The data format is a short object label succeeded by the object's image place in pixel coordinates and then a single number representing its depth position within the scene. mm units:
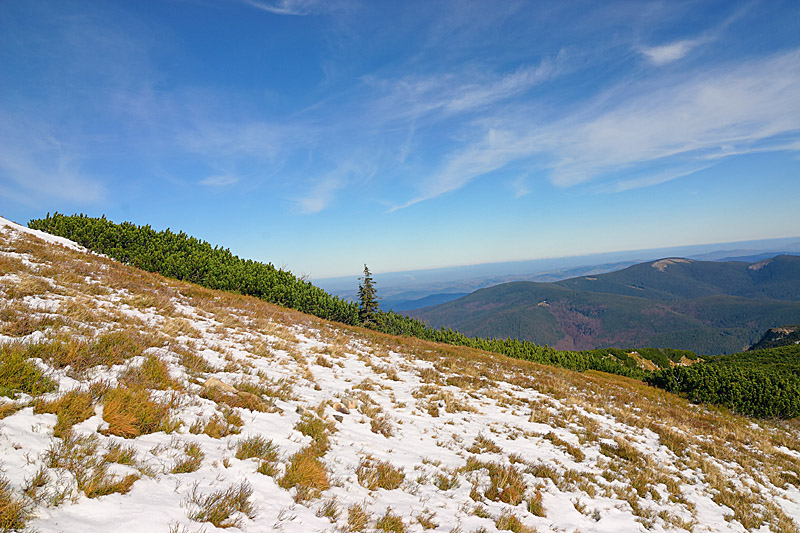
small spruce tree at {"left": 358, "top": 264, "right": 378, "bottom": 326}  53594
